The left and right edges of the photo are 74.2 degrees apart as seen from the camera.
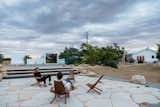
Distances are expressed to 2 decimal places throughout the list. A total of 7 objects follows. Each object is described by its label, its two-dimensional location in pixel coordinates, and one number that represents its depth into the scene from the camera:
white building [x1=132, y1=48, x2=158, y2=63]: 29.94
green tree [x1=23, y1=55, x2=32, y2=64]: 13.06
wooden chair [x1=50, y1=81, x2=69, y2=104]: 3.57
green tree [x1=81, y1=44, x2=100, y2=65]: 11.84
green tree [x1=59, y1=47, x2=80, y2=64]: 12.72
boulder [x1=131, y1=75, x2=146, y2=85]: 5.82
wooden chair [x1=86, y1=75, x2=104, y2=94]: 4.55
